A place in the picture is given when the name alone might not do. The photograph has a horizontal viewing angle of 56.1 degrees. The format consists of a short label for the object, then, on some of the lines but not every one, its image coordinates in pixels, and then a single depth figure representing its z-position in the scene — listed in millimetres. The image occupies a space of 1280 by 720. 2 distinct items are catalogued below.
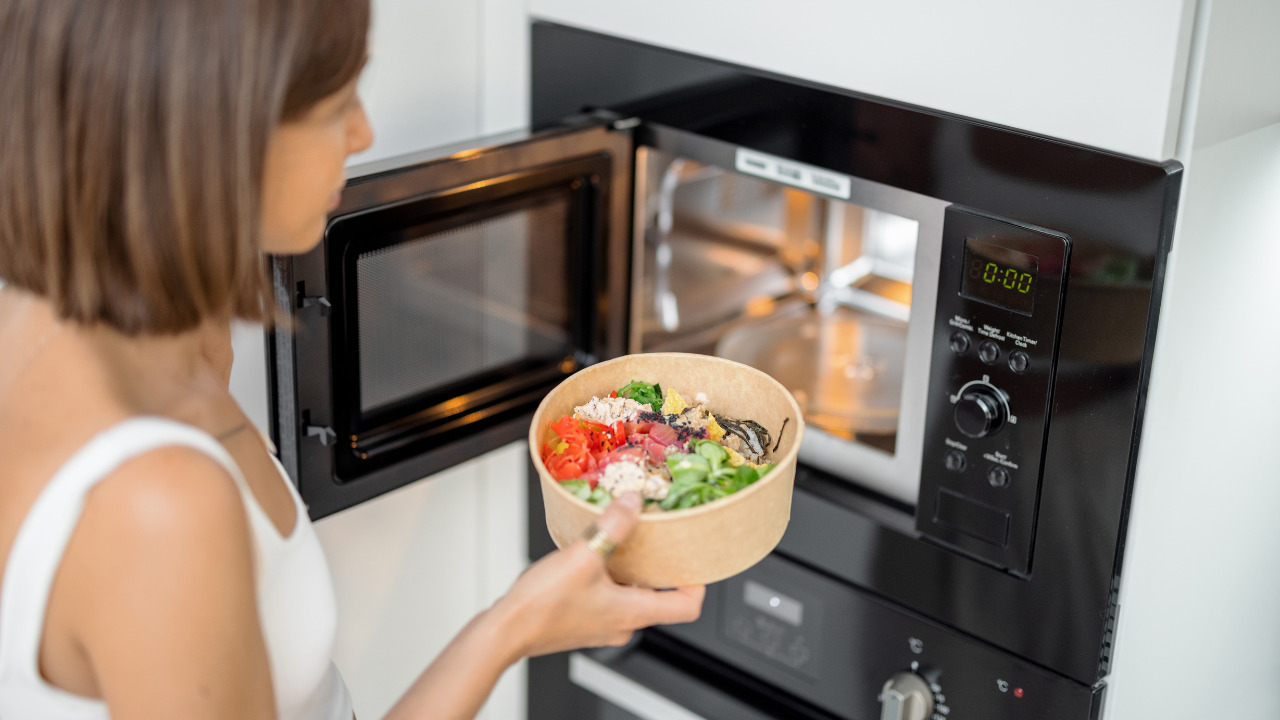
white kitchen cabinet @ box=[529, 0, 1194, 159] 818
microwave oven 890
